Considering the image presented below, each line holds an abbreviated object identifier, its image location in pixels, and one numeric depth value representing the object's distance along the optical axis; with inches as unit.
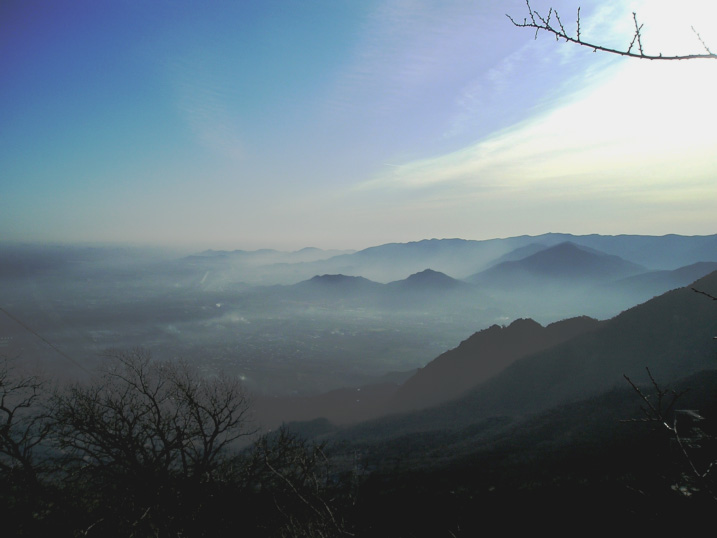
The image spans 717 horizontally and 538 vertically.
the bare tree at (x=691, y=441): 104.7
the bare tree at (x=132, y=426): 488.4
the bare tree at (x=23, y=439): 516.4
